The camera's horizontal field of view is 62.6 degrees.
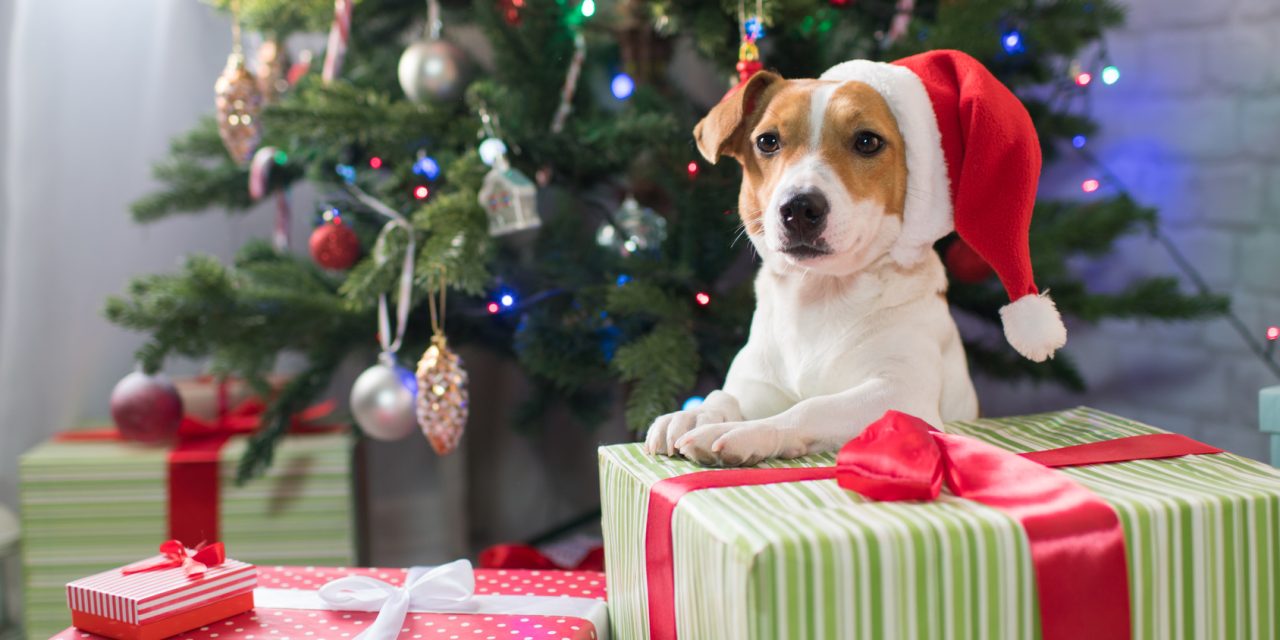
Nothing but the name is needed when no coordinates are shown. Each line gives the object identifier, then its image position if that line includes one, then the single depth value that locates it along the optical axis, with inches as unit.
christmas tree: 48.5
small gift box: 34.2
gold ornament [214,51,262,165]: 55.6
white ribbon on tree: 49.0
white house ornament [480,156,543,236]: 48.4
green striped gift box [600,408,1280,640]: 24.5
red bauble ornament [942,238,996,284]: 53.3
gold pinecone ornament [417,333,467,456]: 49.1
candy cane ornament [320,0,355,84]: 54.7
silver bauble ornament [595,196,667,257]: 54.3
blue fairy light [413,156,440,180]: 53.4
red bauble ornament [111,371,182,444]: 57.2
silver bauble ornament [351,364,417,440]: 52.0
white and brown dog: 33.3
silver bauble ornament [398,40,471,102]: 54.2
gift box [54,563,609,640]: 34.9
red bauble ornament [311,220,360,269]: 56.4
